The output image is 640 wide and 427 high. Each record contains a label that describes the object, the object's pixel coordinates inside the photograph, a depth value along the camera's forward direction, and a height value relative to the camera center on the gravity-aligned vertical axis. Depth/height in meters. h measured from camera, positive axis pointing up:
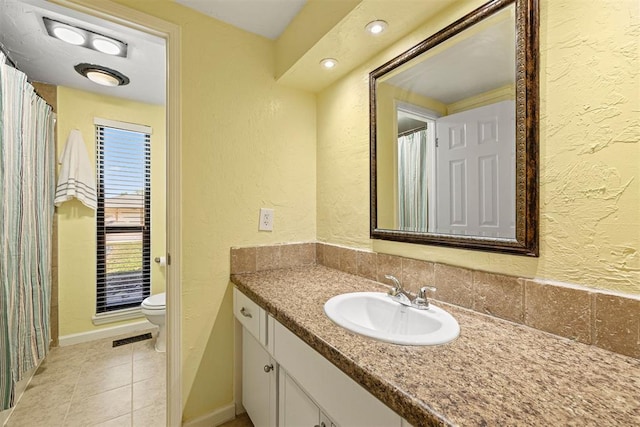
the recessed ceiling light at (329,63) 1.44 +0.80
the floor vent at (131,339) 2.41 -1.14
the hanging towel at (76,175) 2.24 +0.32
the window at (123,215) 2.50 -0.02
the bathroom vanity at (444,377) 0.51 -0.36
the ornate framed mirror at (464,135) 0.86 +0.30
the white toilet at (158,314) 2.22 -0.81
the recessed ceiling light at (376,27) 1.16 +0.80
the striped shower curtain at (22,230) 1.45 -0.10
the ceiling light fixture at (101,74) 1.99 +1.04
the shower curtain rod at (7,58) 1.68 +1.01
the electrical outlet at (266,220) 1.62 -0.04
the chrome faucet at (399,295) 1.05 -0.32
